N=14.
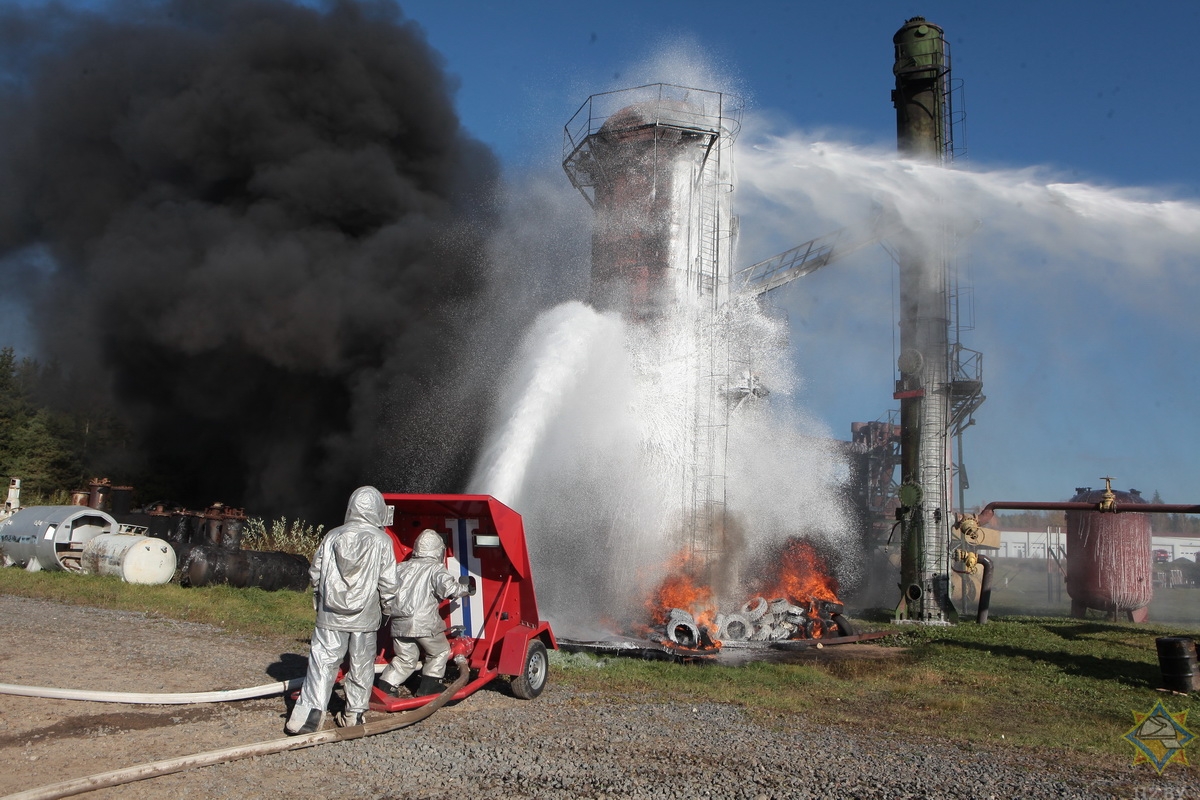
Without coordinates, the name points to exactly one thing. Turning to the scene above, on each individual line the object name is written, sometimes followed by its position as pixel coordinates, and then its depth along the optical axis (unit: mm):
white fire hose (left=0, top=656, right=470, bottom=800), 4543
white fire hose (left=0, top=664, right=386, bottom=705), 6652
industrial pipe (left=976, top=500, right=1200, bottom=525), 14047
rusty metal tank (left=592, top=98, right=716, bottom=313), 22672
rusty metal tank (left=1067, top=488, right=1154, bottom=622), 24484
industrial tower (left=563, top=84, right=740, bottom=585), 21453
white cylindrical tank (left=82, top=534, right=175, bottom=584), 17547
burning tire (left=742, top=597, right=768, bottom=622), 14680
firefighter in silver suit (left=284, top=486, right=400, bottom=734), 6246
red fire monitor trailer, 7586
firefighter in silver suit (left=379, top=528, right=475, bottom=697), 6902
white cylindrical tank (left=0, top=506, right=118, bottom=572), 19219
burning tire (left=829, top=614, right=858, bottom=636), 14766
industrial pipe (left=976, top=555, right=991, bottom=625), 18022
